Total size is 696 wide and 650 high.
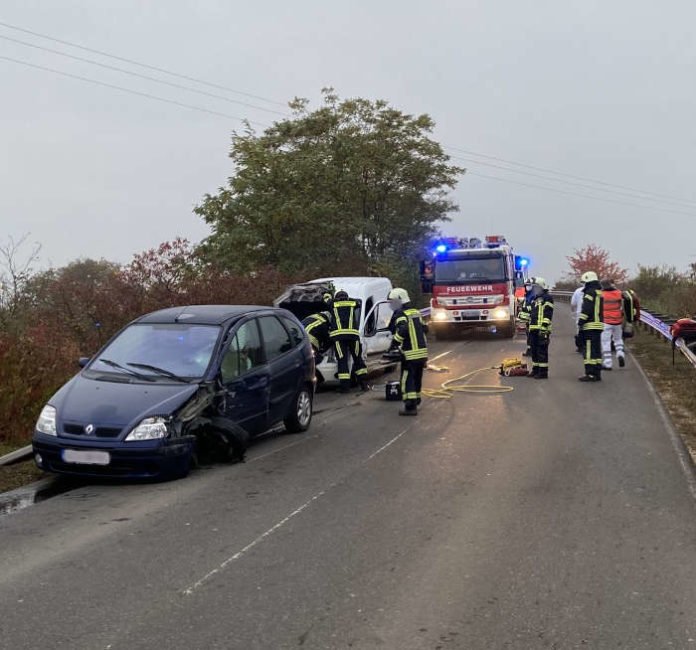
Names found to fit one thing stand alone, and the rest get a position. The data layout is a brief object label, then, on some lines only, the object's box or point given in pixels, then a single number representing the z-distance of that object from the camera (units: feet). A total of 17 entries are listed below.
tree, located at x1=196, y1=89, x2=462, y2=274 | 89.45
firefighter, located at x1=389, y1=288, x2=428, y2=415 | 34.78
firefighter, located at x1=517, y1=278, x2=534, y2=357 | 53.57
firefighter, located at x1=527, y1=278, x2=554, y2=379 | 45.75
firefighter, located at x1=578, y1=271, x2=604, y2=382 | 44.42
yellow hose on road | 40.70
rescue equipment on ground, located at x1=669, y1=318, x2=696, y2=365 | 47.03
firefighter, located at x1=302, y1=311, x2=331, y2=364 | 40.63
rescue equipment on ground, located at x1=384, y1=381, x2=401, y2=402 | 39.34
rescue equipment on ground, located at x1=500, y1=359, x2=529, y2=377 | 47.06
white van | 46.39
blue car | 22.15
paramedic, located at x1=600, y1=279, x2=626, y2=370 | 49.96
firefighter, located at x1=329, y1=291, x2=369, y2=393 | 40.88
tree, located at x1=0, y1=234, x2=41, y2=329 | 36.49
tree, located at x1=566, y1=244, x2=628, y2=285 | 199.18
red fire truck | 70.59
